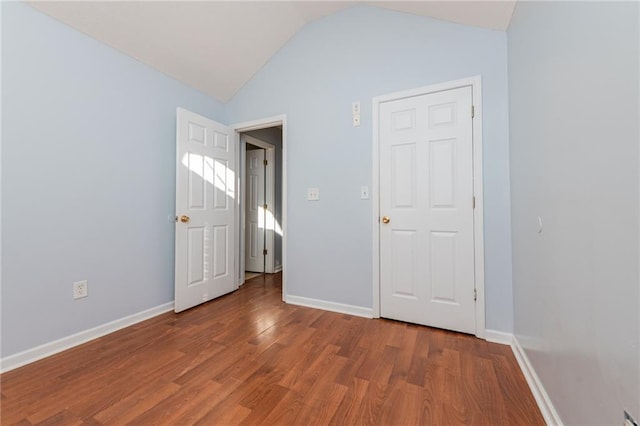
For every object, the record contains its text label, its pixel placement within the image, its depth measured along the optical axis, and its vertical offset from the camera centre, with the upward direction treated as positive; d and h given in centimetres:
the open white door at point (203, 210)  259 +6
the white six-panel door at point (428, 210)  211 +4
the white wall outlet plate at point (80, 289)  197 -56
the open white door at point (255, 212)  428 +6
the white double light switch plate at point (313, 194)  271 +22
